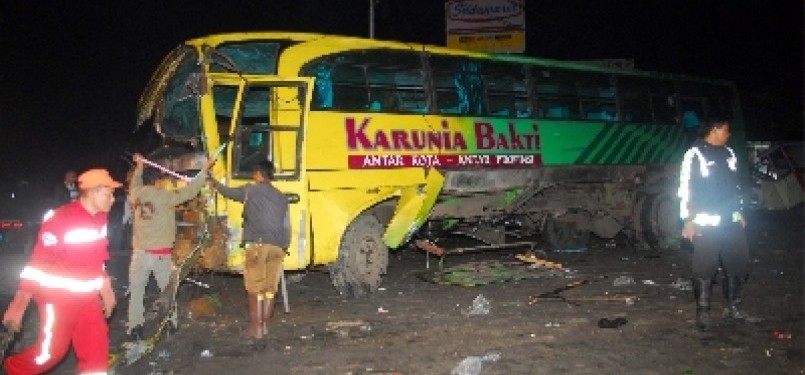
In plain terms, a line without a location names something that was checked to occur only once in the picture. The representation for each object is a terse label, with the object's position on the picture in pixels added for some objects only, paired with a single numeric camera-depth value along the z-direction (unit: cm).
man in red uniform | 400
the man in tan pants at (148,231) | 641
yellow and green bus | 739
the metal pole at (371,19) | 1788
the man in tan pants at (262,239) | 646
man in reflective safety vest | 632
